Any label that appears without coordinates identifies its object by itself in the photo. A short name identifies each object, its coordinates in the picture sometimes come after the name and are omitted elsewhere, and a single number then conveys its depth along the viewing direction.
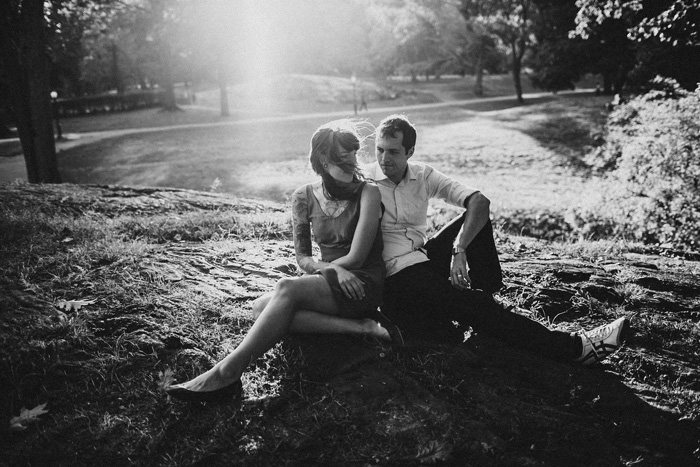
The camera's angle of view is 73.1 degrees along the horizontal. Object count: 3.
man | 3.21
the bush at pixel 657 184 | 7.21
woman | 2.99
